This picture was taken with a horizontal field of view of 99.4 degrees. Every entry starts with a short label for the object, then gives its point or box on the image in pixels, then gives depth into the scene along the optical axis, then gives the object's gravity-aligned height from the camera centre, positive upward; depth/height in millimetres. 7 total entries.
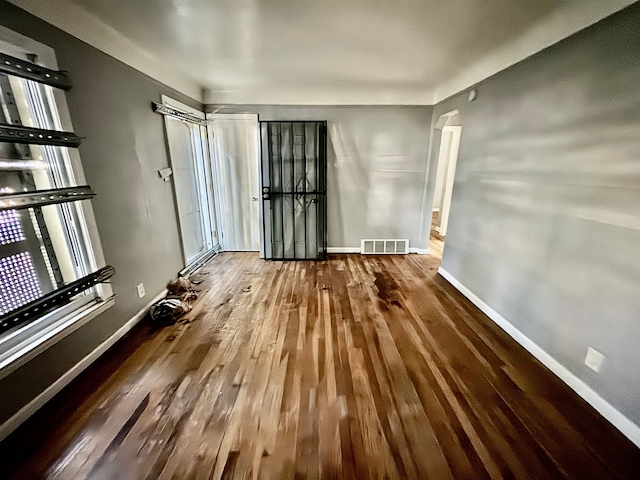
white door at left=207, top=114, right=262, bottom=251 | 4125 -240
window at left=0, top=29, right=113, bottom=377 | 1521 -348
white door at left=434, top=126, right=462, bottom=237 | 5539 +55
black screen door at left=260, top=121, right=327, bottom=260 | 4020 -418
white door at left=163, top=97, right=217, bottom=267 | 3289 -296
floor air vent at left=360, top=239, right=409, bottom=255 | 4492 -1340
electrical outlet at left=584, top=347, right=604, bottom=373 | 1665 -1182
